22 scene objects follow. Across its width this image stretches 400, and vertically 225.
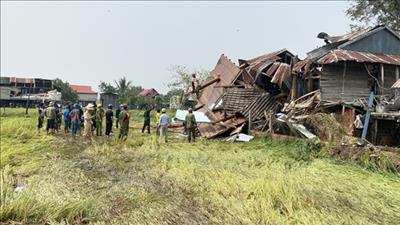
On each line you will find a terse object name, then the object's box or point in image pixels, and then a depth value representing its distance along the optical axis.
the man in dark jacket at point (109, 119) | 16.39
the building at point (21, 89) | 44.37
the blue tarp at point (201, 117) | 18.95
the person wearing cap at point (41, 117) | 18.14
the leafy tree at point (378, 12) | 26.06
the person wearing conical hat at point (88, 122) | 15.09
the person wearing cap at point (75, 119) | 15.98
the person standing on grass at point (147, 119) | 18.14
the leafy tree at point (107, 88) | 59.04
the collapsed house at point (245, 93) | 17.95
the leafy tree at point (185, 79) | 49.97
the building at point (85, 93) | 62.81
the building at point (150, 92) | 68.47
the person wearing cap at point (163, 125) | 15.29
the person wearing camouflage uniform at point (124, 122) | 14.72
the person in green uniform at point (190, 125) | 15.62
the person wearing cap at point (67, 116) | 17.20
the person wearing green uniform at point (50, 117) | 16.33
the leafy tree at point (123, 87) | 57.66
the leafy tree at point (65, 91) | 52.50
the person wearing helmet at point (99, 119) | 16.19
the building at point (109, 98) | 51.78
